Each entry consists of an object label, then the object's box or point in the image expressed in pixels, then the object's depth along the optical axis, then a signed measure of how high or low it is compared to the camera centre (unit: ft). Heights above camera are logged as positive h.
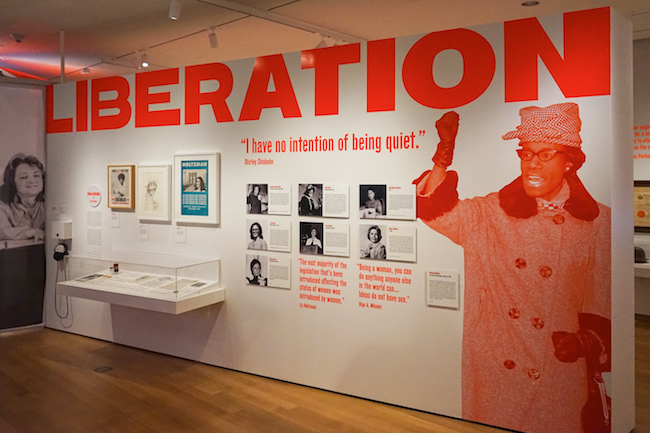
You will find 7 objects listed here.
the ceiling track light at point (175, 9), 16.90 +6.43
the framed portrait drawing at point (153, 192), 18.13 +0.77
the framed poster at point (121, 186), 19.04 +1.02
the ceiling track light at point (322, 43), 23.15 +7.46
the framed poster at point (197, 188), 17.03 +0.87
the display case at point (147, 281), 15.89 -2.04
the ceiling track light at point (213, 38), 21.39 +6.99
